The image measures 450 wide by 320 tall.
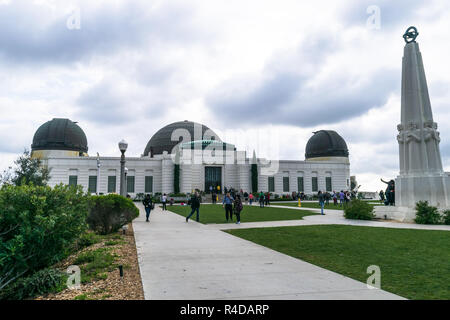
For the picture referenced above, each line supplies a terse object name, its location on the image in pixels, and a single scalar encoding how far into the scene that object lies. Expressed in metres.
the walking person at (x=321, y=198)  20.15
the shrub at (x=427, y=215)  13.93
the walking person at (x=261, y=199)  27.50
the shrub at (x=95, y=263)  5.34
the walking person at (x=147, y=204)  15.54
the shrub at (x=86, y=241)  8.91
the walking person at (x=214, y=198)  37.44
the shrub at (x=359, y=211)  16.08
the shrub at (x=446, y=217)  13.77
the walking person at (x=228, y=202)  15.54
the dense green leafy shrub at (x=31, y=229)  5.11
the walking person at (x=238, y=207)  14.20
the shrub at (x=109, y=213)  10.59
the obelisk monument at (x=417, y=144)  14.83
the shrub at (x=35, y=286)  4.71
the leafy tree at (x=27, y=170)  21.48
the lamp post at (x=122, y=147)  14.77
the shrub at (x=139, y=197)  44.92
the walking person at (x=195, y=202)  15.30
